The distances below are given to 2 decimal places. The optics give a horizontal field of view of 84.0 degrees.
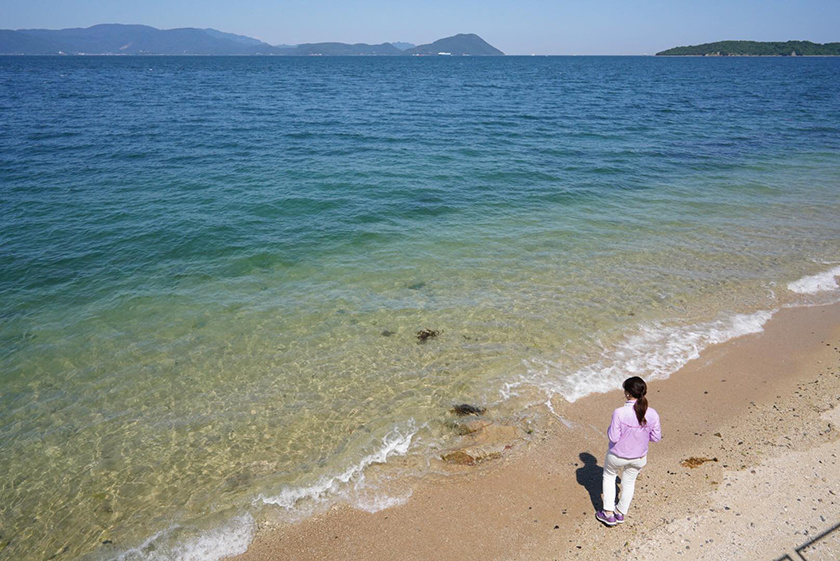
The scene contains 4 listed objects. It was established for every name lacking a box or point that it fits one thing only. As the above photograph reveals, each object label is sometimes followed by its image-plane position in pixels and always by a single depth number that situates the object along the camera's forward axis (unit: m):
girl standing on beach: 5.57
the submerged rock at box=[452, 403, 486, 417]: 8.85
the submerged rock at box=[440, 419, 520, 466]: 7.80
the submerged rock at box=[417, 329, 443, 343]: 11.10
